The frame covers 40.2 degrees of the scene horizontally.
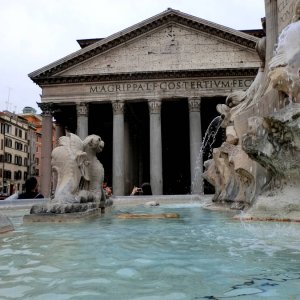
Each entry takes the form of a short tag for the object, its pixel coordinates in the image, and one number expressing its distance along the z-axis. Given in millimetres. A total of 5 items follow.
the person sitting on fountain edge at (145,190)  18906
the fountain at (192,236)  2166
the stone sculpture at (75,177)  5741
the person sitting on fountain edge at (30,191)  10250
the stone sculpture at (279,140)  4141
